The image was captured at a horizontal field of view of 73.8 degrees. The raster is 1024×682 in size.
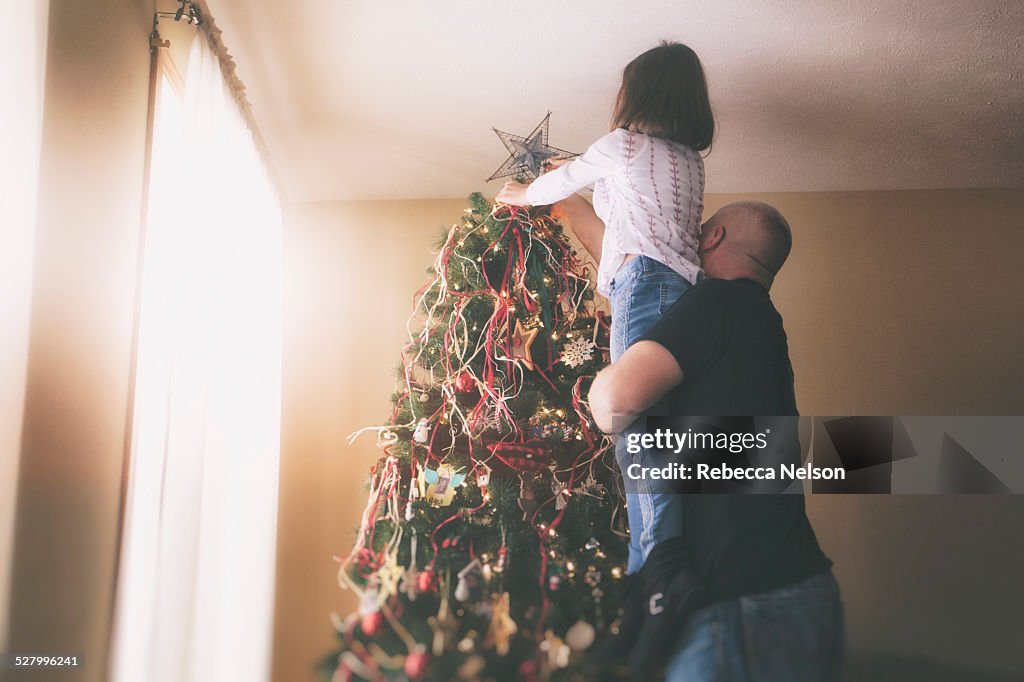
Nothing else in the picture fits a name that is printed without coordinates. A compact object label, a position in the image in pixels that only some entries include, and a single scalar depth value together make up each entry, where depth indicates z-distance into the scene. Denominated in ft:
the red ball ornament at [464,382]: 5.19
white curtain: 4.13
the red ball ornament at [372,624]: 4.02
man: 4.21
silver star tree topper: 6.04
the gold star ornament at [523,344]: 5.19
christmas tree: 4.20
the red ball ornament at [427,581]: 4.42
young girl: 4.64
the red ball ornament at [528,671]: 4.07
